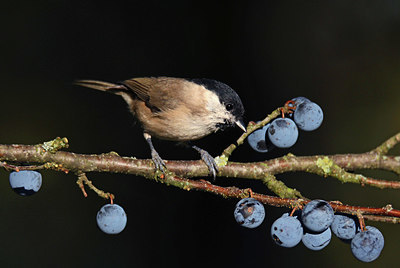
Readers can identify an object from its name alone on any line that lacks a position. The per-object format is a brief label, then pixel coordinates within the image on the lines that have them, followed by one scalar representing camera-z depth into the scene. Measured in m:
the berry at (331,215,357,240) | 3.05
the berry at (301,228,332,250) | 3.05
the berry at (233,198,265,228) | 3.05
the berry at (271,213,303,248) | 3.04
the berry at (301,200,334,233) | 3.03
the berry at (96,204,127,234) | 3.08
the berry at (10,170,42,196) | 3.07
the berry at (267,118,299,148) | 3.10
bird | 3.22
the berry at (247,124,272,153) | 3.12
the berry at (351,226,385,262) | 3.04
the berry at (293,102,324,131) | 3.10
